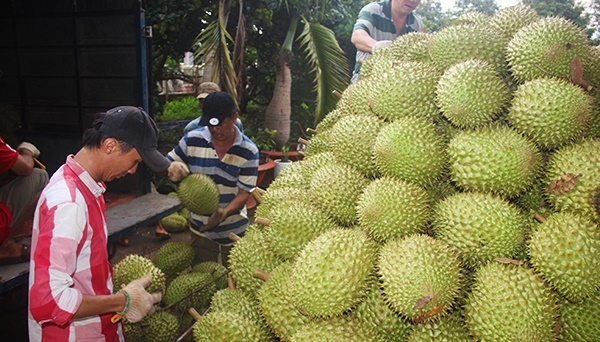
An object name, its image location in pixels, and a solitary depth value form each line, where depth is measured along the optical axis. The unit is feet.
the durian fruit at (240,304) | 6.25
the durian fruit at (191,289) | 8.87
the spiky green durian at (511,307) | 4.24
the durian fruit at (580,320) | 4.56
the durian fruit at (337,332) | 4.66
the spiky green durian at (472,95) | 5.37
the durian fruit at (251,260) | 6.47
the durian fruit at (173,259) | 11.02
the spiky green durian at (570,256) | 4.38
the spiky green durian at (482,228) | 4.78
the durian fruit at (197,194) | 11.21
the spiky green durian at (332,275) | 4.81
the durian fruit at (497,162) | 5.01
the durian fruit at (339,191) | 6.06
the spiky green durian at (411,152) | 5.45
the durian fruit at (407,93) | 6.00
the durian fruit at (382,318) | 5.00
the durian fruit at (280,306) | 5.44
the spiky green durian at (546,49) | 5.52
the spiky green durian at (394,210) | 5.20
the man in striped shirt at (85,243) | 5.62
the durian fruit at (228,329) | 5.88
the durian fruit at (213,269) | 9.87
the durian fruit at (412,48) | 7.02
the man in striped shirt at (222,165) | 12.30
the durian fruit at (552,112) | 5.04
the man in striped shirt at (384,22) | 13.43
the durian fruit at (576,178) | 4.75
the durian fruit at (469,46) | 6.07
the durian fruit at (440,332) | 4.63
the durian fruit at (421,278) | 4.42
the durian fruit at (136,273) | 8.75
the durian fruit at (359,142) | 6.23
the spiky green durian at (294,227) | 5.98
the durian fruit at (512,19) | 6.58
